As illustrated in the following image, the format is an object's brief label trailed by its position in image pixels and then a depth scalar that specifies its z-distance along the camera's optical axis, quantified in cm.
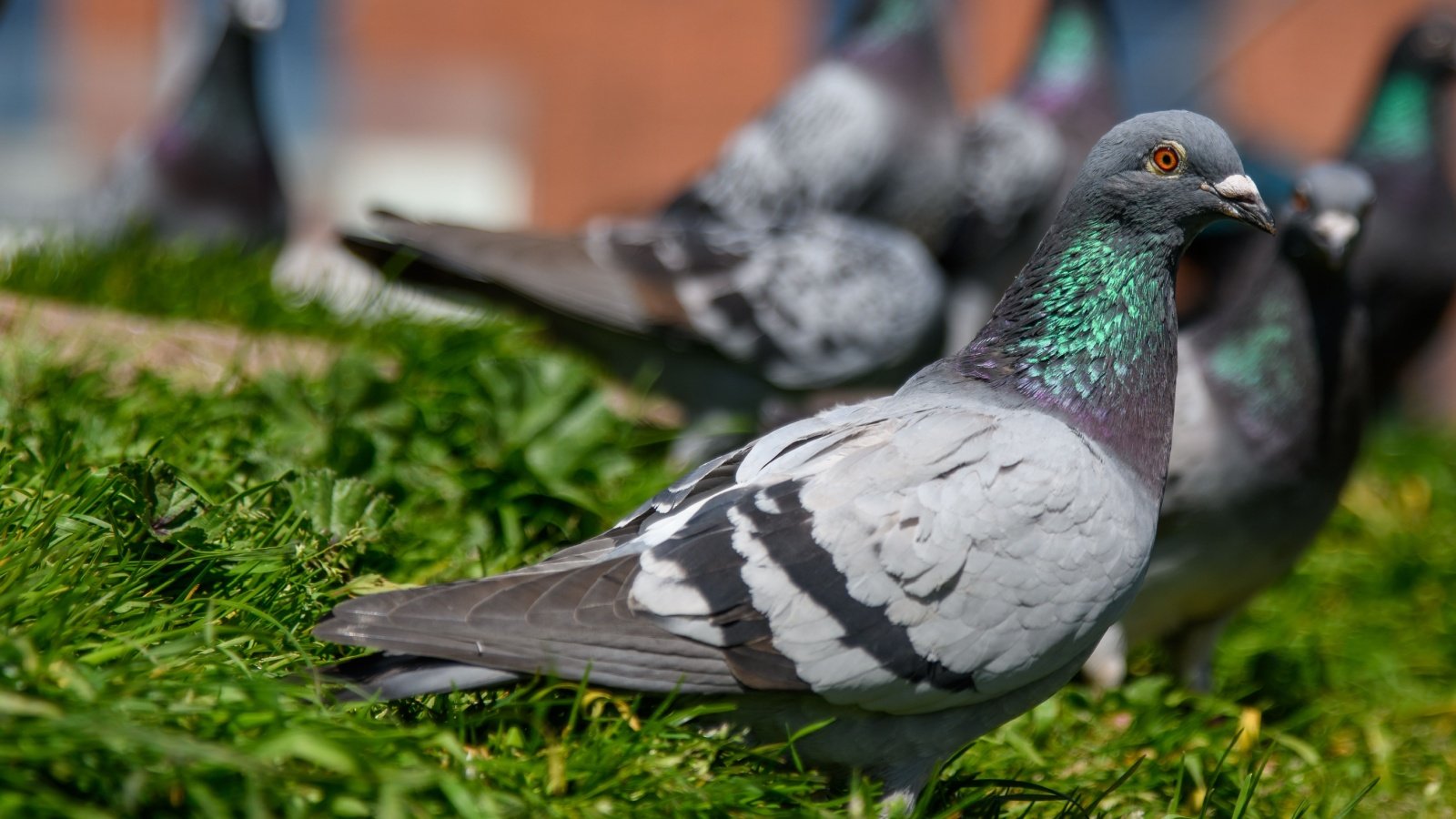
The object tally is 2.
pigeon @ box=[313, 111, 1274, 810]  465
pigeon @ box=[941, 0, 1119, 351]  1151
